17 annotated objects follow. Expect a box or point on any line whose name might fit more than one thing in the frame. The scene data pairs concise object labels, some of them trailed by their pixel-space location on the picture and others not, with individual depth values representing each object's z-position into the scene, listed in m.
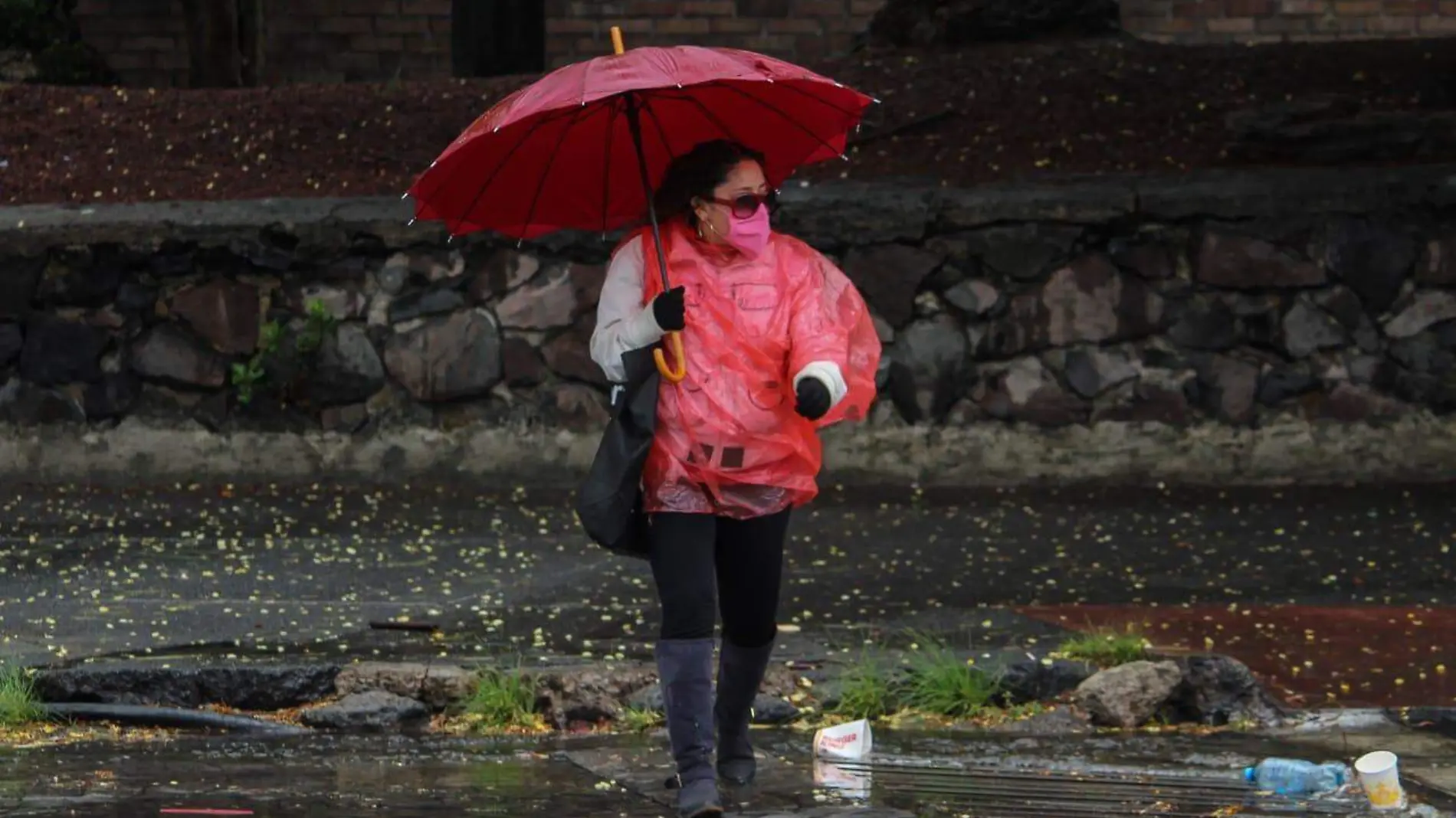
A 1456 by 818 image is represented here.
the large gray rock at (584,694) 14.15
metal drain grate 11.39
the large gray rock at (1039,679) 14.37
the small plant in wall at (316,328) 23.08
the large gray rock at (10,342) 23.52
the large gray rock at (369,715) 14.06
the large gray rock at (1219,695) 14.01
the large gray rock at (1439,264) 22.61
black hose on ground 14.02
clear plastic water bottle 11.88
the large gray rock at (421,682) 14.30
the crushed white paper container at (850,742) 12.71
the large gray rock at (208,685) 14.53
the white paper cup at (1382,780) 11.31
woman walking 11.16
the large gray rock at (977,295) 22.89
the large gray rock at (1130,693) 13.94
